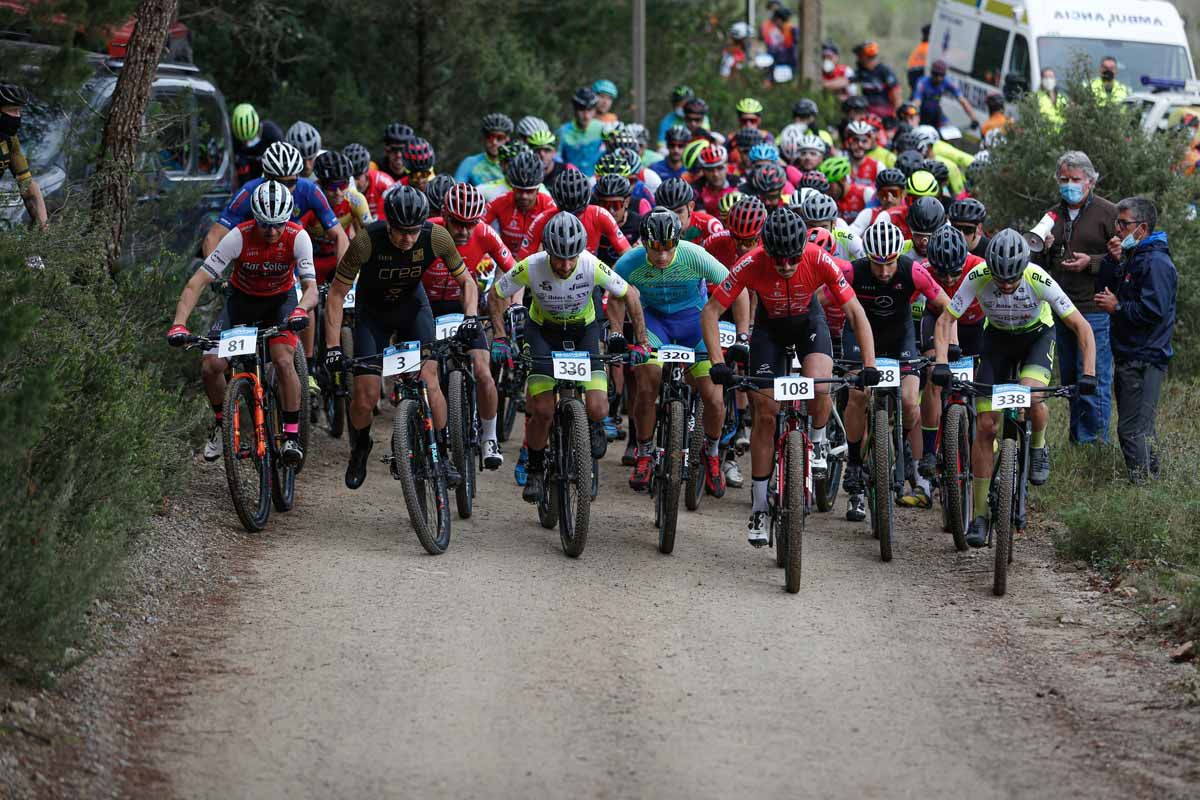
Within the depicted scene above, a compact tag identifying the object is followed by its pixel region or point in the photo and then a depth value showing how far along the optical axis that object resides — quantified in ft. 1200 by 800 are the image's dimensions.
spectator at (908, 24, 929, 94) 89.10
